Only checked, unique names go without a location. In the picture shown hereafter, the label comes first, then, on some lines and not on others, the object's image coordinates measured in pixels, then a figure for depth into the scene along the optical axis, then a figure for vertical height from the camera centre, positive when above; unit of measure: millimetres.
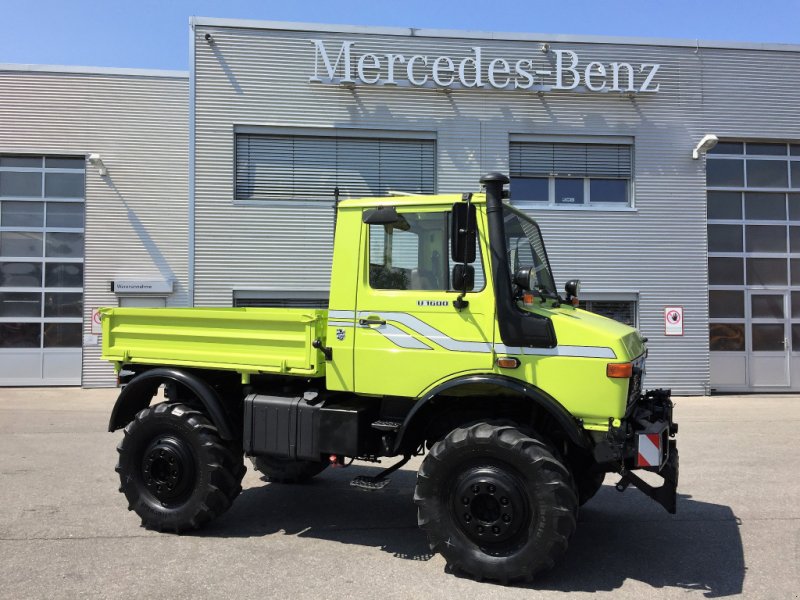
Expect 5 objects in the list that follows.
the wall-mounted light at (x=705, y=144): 13406 +3911
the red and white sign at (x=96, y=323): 14172 -115
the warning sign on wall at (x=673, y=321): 13836 +13
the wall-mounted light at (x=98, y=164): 13938 +3554
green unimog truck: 4074 -513
